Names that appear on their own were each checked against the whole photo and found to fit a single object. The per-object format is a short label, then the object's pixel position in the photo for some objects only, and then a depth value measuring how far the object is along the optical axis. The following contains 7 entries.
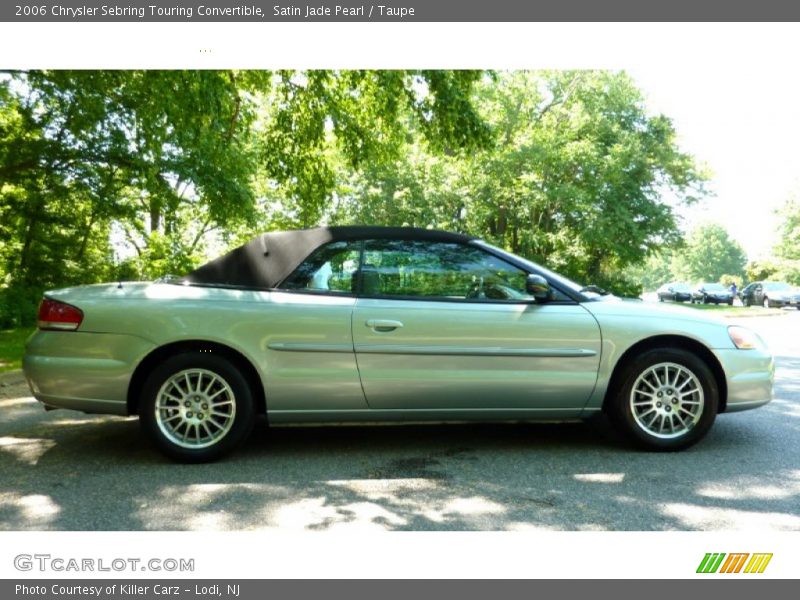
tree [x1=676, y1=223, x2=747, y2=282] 106.88
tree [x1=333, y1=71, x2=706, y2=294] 26.67
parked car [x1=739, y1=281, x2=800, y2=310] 34.57
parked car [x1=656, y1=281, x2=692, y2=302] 49.06
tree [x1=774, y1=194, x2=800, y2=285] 53.94
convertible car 4.43
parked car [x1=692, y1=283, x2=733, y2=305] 43.69
